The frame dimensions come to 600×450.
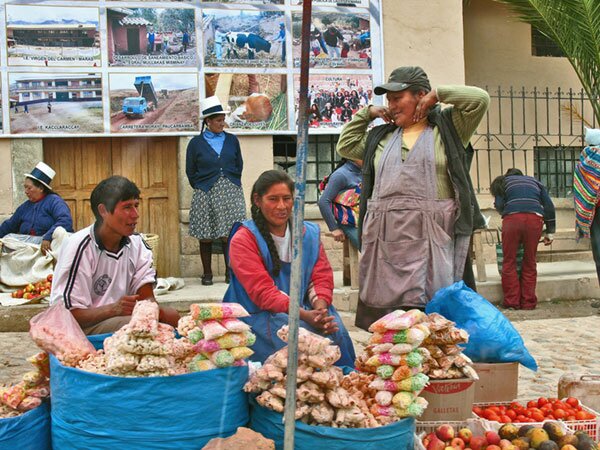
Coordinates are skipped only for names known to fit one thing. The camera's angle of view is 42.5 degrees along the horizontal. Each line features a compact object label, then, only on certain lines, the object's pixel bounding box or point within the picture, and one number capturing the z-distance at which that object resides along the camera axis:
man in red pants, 8.33
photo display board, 8.58
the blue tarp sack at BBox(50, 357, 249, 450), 2.89
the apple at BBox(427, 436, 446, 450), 3.31
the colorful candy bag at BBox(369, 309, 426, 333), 3.29
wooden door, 9.06
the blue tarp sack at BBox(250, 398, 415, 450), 2.93
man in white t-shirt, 3.73
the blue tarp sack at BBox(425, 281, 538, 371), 3.87
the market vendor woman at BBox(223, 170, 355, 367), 4.11
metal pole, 2.53
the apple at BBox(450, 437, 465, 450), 3.32
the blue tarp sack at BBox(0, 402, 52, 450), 2.99
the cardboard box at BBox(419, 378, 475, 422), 3.51
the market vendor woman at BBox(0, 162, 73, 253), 7.96
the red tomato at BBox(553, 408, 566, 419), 3.70
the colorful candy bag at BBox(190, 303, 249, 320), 3.10
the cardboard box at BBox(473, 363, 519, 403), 3.90
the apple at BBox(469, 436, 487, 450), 3.35
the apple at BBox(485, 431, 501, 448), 3.40
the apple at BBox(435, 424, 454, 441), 3.39
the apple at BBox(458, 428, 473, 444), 3.41
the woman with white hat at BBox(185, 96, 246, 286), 8.25
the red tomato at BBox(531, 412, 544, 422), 3.70
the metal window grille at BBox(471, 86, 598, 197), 10.59
